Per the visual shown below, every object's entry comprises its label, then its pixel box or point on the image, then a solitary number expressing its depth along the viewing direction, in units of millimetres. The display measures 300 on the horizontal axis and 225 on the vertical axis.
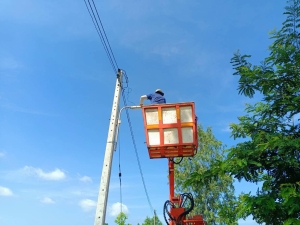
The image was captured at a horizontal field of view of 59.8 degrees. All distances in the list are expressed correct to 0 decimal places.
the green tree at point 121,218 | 22719
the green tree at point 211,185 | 21531
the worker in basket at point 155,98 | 6395
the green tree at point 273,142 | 4480
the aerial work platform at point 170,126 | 5680
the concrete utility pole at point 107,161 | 4780
